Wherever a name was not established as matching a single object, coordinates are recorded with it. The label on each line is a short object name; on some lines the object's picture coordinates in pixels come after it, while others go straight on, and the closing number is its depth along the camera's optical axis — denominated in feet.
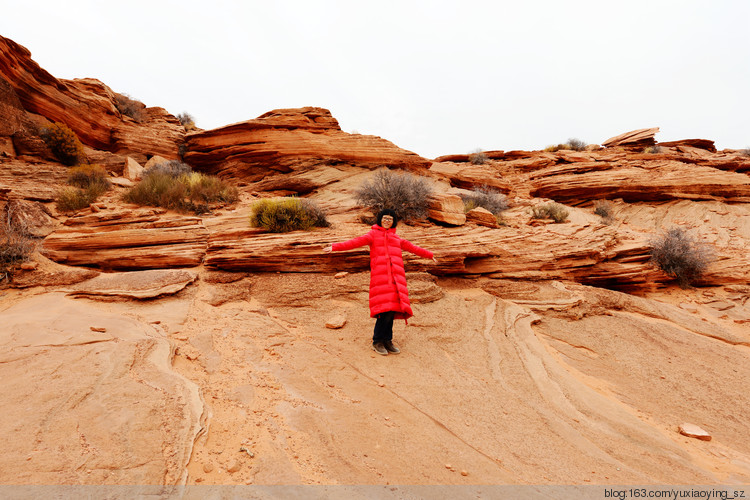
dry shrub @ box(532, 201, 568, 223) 36.71
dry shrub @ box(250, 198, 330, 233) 24.32
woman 14.57
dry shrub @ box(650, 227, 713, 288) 25.91
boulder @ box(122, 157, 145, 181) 38.79
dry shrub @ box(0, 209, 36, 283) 18.72
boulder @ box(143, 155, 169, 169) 43.04
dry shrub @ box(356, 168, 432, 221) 28.25
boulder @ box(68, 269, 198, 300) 17.47
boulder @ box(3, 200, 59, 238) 22.24
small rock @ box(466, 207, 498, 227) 29.53
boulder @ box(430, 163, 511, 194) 49.85
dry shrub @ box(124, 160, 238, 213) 29.68
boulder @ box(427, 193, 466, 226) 27.86
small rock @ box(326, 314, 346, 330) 16.65
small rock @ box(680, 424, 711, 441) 11.33
